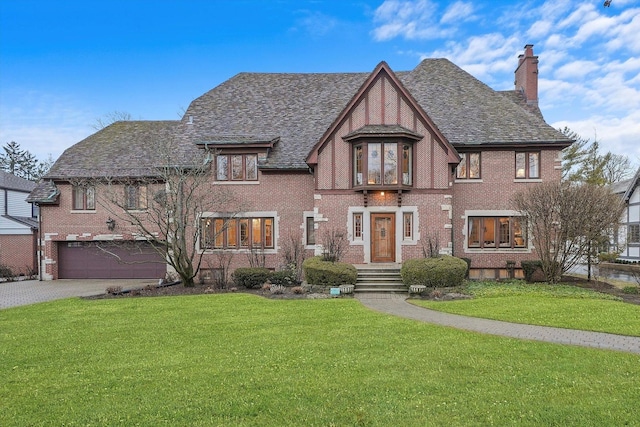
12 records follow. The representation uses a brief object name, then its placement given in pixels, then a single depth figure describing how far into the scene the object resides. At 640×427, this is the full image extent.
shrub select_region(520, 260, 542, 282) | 17.70
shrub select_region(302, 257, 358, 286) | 15.06
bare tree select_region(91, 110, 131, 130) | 24.94
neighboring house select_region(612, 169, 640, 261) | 29.27
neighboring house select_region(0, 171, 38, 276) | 25.27
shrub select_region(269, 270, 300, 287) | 16.73
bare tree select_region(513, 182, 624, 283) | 15.16
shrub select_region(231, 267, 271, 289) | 16.62
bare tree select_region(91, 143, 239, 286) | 17.17
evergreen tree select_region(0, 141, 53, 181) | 61.06
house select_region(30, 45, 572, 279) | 17.72
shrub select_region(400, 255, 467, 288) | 14.74
